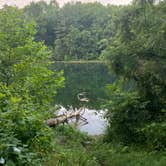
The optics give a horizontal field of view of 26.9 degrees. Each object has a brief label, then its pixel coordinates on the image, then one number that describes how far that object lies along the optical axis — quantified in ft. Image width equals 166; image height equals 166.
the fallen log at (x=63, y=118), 48.29
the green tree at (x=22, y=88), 11.53
